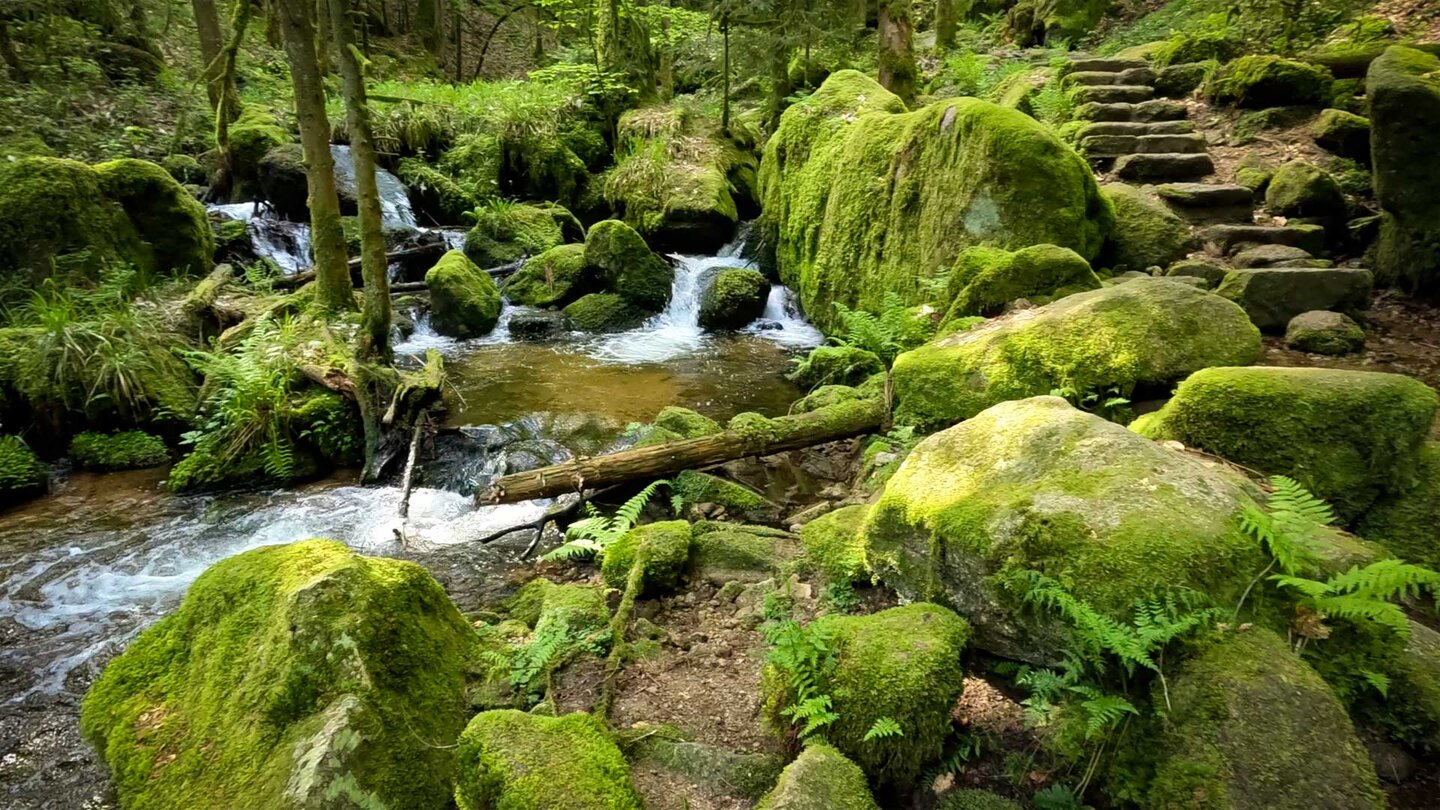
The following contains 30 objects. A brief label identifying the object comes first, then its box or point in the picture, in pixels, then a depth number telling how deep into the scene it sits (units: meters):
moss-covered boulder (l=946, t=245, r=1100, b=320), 5.83
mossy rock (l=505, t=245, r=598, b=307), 11.29
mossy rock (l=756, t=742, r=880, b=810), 2.21
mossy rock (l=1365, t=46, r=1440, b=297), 5.75
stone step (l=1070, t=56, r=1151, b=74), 10.80
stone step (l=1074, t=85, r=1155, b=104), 9.96
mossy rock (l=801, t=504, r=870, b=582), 3.62
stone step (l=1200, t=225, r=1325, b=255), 6.59
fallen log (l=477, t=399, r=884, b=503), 5.20
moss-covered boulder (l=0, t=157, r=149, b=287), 7.74
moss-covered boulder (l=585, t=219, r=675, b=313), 11.14
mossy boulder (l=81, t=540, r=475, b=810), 2.49
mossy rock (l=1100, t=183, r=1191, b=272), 6.89
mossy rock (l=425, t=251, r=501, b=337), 10.17
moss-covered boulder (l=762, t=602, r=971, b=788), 2.44
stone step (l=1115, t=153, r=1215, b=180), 8.16
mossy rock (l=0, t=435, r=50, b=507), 5.83
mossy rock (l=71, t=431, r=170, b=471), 6.43
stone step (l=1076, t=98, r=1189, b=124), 9.46
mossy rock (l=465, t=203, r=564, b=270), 12.57
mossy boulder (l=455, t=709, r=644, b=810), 2.34
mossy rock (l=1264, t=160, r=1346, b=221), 6.86
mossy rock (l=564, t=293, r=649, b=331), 10.73
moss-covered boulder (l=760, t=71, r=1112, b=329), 6.68
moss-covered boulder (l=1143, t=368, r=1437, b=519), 2.98
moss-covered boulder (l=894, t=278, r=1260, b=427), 4.35
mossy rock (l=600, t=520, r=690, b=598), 4.18
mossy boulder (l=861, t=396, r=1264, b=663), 2.34
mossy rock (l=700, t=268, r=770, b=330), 10.73
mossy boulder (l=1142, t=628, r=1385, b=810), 1.91
